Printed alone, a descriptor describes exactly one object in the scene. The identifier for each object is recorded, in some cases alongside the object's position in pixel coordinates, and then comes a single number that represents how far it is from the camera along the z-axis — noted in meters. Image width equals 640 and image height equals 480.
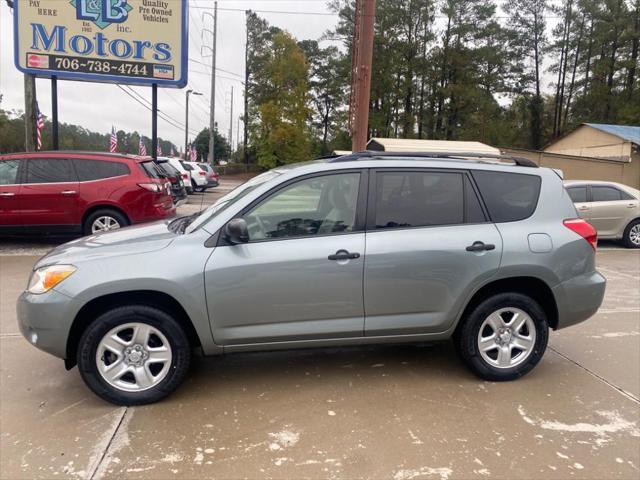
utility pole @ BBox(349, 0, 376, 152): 11.07
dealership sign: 11.71
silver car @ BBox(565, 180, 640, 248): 10.19
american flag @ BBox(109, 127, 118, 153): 27.21
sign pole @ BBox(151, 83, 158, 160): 12.88
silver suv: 3.23
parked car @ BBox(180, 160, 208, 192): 23.27
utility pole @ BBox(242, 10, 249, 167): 51.38
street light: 50.17
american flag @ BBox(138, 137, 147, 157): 34.33
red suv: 8.41
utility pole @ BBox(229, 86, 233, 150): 60.50
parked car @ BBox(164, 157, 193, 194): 19.20
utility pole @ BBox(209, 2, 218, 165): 35.65
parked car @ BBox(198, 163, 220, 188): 24.19
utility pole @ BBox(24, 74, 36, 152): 13.60
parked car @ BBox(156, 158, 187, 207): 10.81
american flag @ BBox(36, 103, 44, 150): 14.39
